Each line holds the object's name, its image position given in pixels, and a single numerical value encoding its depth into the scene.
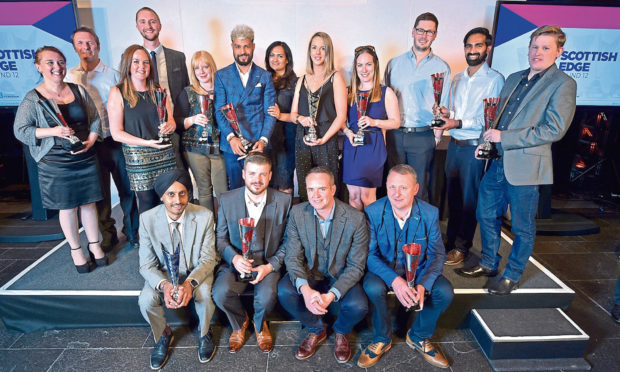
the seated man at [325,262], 2.54
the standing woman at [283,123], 3.47
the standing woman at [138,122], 3.00
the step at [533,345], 2.55
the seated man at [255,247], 2.64
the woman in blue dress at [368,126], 3.07
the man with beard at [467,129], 3.09
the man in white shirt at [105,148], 3.34
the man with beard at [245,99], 3.17
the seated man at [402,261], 2.51
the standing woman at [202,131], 3.23
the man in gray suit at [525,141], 2.44
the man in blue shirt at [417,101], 3.24
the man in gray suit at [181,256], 2.59
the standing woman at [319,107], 3.13
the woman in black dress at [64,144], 2.82
